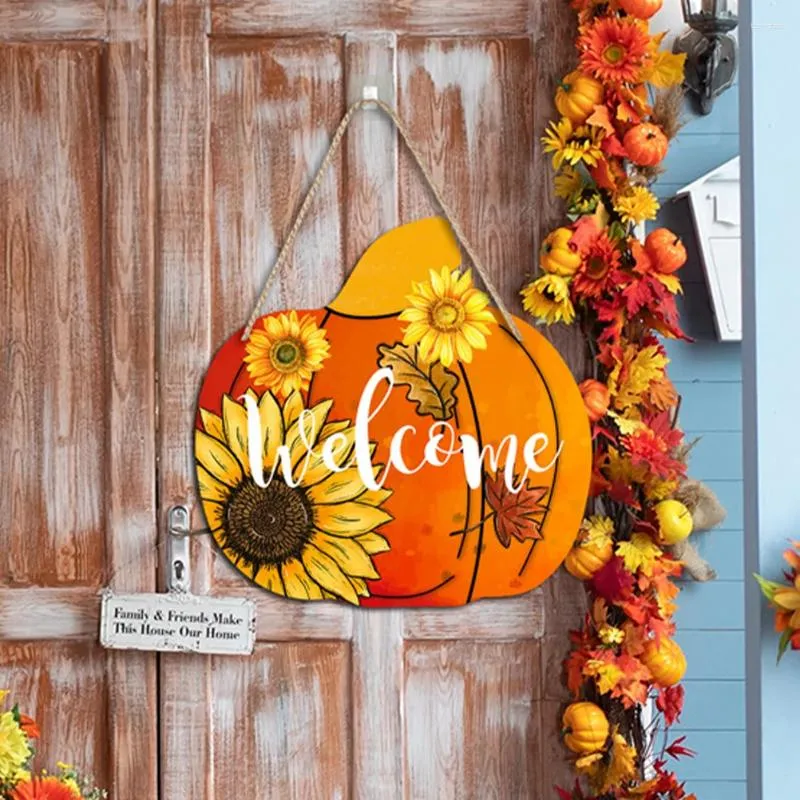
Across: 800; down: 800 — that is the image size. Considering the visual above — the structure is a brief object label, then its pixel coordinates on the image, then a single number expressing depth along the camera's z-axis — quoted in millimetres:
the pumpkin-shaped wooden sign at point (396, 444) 2355
